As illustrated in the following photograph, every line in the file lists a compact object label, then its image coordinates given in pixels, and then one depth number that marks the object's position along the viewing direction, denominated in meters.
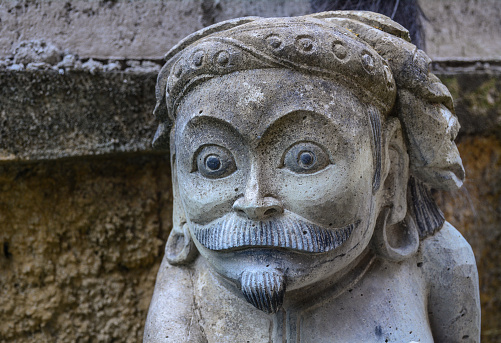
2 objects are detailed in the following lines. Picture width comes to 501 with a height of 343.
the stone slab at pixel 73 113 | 1.75
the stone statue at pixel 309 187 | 1.26
